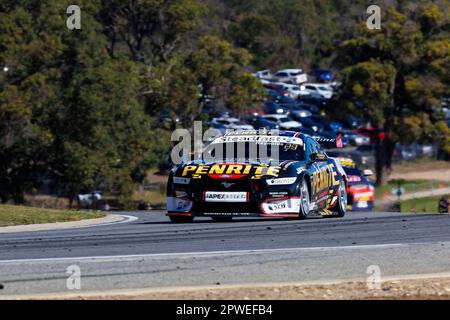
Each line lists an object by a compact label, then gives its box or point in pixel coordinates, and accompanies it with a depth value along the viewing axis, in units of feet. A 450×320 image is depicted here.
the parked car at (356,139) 206.04
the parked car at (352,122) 185.47
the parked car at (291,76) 235.81
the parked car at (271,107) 172.65
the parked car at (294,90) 219.20
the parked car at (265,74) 229.11
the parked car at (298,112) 201.77
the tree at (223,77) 162.09
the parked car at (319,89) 223.10
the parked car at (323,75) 248.93
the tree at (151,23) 177.58
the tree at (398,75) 177.17
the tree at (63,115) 139.54
